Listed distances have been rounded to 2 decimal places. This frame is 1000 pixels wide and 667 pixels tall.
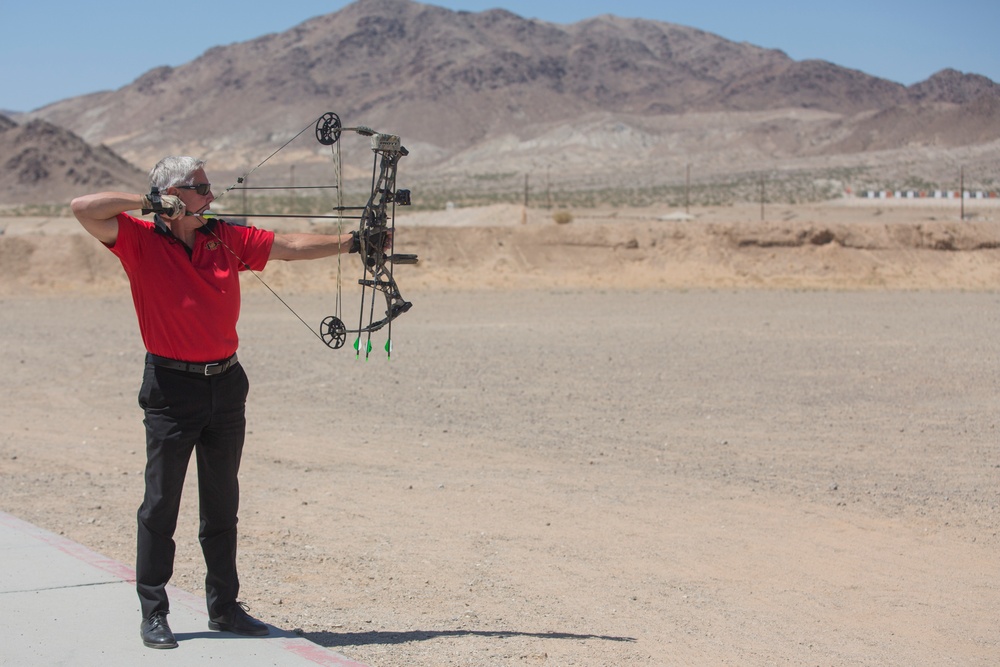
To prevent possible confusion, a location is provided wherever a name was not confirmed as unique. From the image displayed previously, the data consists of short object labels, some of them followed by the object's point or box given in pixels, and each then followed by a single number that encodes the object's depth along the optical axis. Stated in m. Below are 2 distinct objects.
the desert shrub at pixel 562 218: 38.94
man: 5.00
